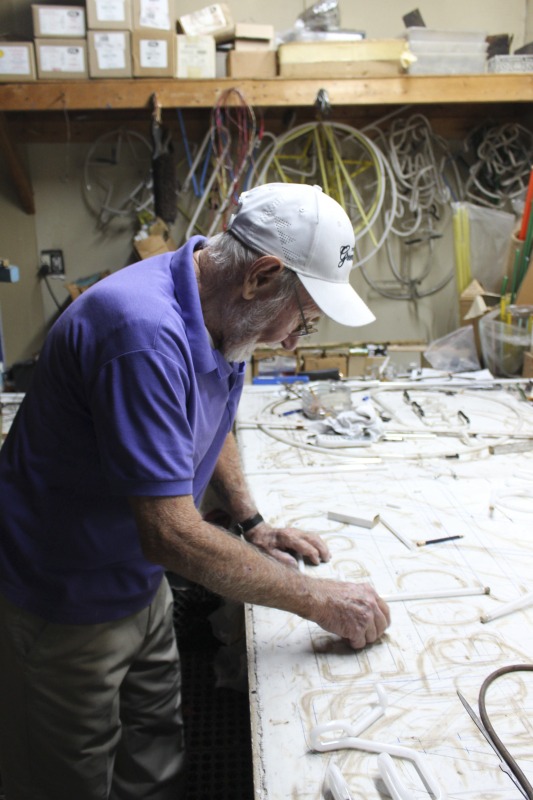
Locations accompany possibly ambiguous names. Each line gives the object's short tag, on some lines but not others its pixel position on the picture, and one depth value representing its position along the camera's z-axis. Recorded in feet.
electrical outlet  11.47
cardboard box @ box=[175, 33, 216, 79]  9.18
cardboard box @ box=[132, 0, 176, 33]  8.80
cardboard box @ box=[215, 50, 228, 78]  10.21
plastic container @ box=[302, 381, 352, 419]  6.95
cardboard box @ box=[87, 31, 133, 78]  8.88
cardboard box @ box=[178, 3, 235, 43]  9.41
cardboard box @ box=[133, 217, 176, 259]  10.25
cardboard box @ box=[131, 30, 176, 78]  8.91
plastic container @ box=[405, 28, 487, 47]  9.59
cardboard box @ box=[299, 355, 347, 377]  9.45
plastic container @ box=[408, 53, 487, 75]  9.57
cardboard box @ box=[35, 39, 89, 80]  8.89
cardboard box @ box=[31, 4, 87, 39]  8.68
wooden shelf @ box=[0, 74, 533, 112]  9.02
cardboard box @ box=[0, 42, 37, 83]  8.84
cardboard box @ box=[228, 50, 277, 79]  9.36
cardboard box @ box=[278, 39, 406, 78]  9.27
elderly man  2.72
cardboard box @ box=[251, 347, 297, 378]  9.31
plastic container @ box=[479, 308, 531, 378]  8.31
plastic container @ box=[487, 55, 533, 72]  9.62
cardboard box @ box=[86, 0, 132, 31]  8.70
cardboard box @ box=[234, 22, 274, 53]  9.39
